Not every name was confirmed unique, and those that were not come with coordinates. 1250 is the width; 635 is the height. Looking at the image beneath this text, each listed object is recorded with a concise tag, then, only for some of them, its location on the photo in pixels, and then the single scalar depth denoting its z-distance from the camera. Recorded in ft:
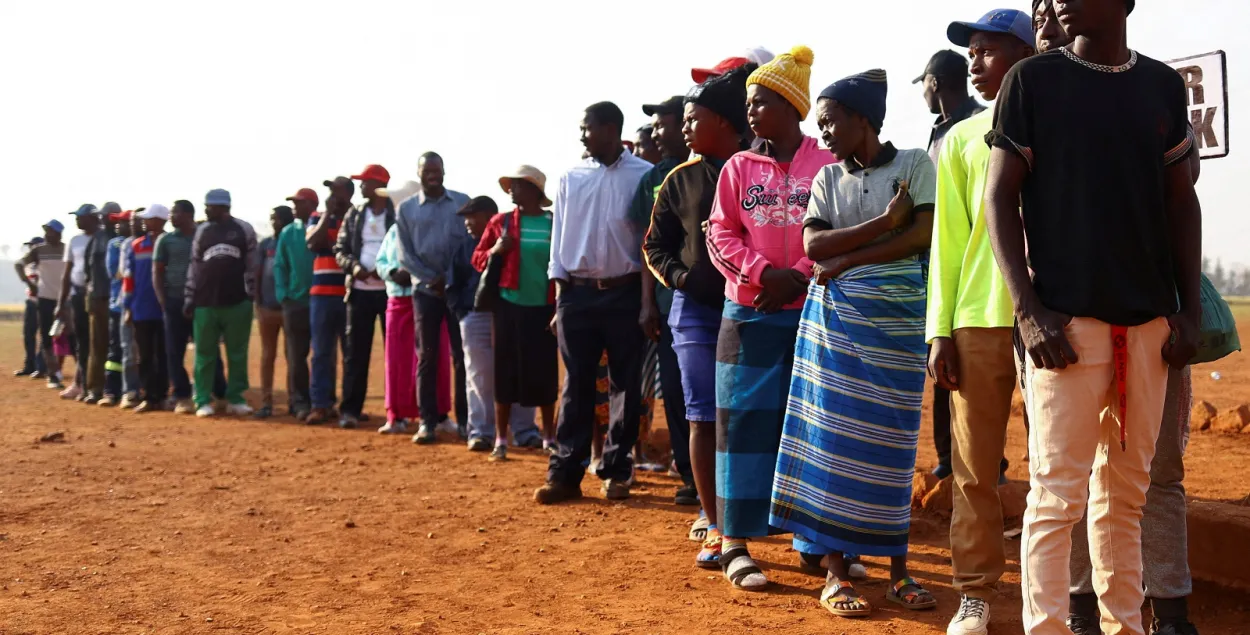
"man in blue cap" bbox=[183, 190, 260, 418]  39.65
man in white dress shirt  21.95
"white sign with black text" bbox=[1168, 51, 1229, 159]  16.11
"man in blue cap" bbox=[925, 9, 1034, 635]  11.89
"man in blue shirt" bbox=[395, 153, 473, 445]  31.86
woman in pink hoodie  15.57
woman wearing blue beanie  14.16
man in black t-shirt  9.91
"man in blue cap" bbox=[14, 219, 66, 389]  55.57
